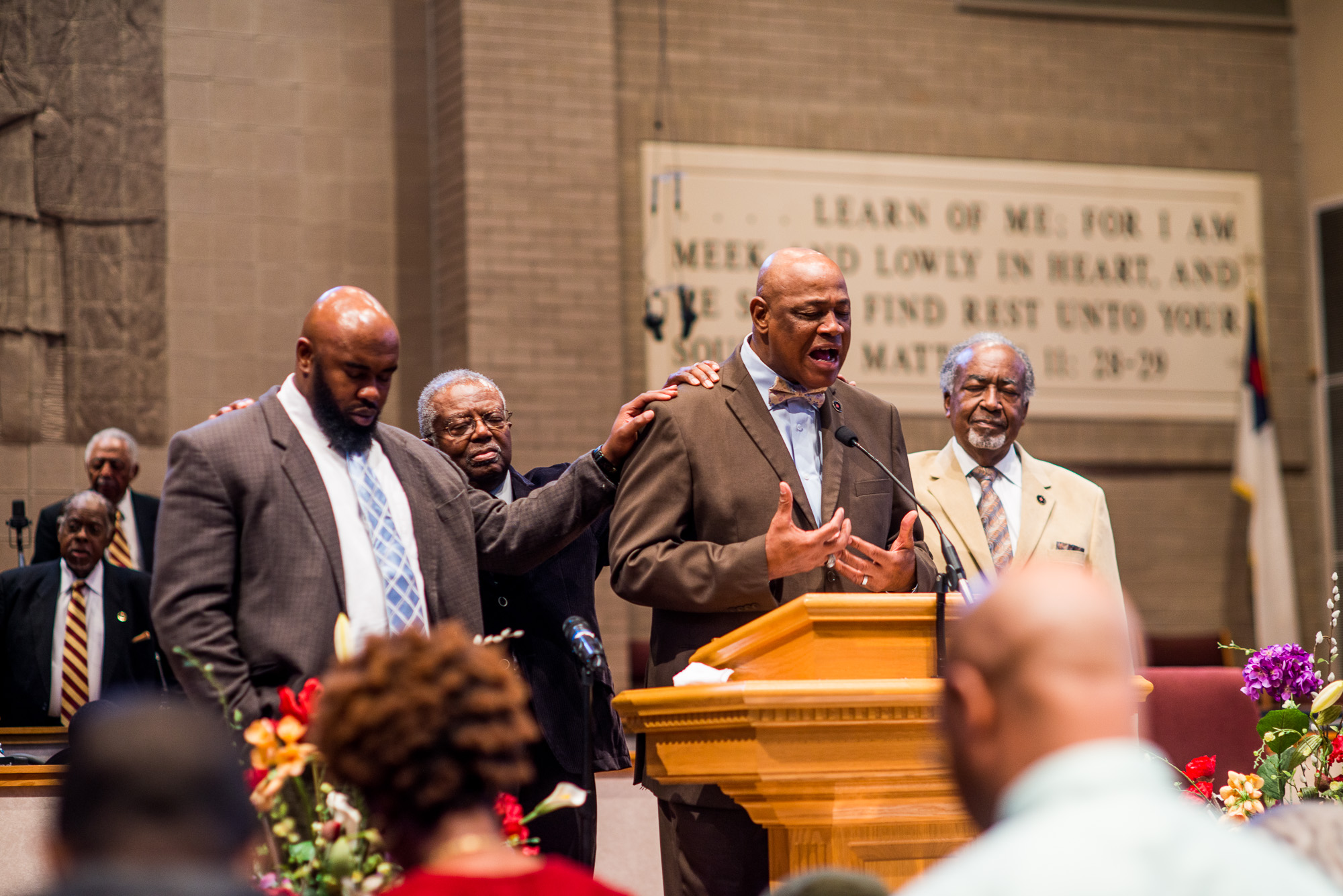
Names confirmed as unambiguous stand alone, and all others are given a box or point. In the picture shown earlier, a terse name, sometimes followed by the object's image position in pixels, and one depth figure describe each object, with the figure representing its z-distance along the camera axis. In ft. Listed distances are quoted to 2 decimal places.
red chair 34.24
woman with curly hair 9.98
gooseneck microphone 19.93
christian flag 61.41
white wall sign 57.21
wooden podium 17.43
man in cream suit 27.58
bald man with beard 18.38
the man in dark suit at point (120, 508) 44.65
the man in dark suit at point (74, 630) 39.52
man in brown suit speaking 20.11
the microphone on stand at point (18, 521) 44.29
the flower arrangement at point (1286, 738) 21.80
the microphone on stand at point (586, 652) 18.70
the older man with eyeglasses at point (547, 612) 23.97
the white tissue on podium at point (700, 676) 18.97
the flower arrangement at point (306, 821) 15.52
